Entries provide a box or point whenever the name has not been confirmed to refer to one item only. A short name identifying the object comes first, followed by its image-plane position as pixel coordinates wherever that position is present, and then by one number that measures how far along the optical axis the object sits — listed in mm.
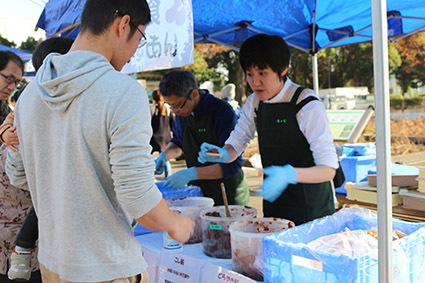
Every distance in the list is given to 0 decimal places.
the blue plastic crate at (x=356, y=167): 4532
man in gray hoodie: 1123
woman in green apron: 2010
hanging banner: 2229
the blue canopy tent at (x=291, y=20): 3404
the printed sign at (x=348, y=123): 5959
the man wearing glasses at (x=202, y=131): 2688
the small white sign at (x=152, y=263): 2014
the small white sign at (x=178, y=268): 1782
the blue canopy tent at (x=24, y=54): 7930
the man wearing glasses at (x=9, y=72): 2373
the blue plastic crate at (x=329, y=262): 1237
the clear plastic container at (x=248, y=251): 1548
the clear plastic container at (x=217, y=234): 1792
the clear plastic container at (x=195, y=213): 2047
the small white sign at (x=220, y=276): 1557
